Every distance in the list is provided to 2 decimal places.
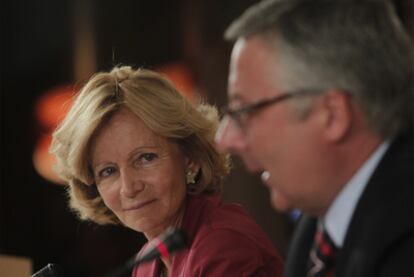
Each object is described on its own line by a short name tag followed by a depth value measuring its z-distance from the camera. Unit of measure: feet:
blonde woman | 10.46
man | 9.21
